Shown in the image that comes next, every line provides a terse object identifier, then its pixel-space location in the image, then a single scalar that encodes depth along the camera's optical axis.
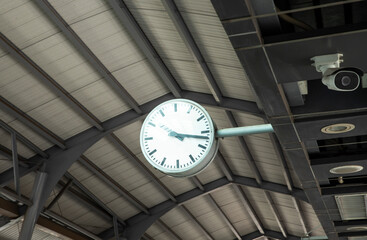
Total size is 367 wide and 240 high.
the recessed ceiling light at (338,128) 9.16
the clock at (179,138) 6.08
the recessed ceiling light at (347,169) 11.09
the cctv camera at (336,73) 6.33
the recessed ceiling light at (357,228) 15.93
